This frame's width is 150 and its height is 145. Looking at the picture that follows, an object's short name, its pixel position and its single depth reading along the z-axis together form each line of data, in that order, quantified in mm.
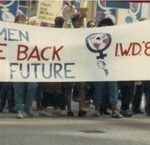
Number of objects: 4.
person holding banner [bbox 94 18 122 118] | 13562
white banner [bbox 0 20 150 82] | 12898
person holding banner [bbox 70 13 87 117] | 13609
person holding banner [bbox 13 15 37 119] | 13234
